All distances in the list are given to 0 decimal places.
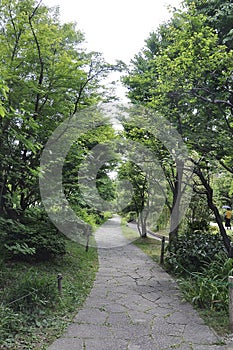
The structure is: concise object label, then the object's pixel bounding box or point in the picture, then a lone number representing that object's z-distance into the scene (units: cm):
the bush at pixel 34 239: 417
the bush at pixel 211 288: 352
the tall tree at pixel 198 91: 396
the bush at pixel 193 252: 510
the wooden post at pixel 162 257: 648
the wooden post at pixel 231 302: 289
